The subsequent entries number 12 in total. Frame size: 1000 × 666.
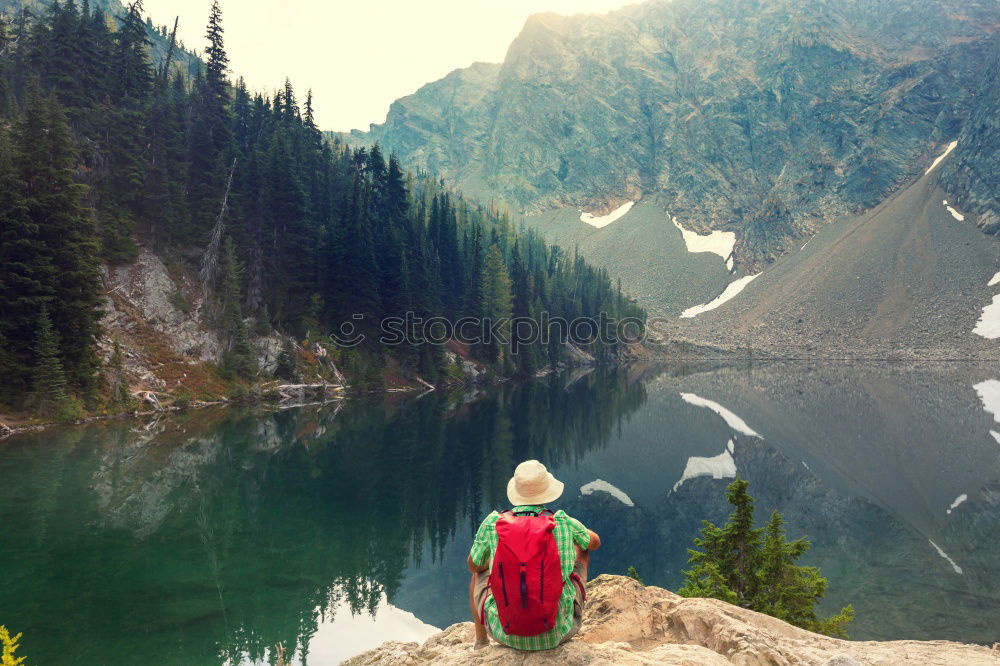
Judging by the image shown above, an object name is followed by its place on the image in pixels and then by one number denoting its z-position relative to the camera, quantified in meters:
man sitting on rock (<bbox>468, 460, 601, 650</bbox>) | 4.97
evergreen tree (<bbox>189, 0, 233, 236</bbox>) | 54.62
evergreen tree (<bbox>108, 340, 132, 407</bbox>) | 37.22
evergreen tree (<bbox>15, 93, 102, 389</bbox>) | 32.72
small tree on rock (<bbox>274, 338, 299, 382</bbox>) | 53.38
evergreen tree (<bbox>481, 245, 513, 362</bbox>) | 85.12
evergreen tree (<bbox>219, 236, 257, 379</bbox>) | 48.88
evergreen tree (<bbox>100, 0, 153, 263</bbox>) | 44.34
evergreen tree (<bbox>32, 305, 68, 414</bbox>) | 31.34
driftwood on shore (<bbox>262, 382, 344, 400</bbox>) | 51.12
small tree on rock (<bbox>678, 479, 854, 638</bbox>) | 11.60
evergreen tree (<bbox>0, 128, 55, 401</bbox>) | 30.88
